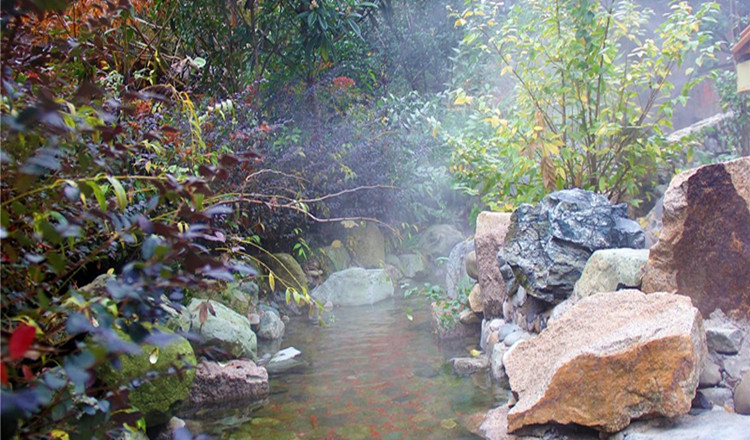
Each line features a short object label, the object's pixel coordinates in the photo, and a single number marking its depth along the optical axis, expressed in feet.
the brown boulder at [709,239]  10.52
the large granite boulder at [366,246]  31.84
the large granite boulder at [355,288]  26.53
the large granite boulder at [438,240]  34.19
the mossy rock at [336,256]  30.25
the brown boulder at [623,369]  9.02
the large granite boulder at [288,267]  26.12
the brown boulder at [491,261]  17.35
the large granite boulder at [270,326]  20.01
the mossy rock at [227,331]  14.89
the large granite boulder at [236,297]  18.43
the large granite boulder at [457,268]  22.00
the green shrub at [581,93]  17.01
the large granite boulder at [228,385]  13.80
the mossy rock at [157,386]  11.02
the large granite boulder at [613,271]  12.42
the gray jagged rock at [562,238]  14.35
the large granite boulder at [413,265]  32.78
